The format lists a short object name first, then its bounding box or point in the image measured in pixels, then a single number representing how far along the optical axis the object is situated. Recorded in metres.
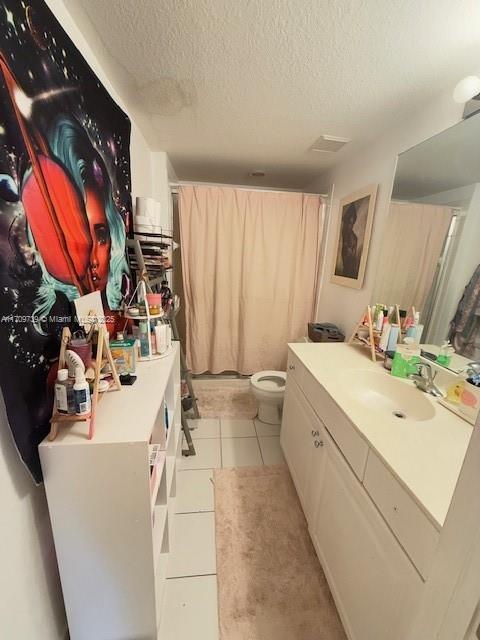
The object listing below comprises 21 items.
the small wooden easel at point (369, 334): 1.43
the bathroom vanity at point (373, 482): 0.64
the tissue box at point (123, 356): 0.96
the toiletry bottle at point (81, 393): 0.66
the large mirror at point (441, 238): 1.03
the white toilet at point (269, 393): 1.99
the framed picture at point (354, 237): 1.67
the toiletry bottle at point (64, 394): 0.64
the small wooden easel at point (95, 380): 0.66
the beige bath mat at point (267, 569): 0.97
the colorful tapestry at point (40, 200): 0.56
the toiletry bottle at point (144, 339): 1.11
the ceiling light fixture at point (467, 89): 0.97
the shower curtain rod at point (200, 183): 2.08
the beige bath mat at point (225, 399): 2.22
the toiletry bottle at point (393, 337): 1.38
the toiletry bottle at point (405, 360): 1.22
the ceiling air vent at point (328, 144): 1.60
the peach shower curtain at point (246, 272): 2.17
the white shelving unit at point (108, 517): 0.67
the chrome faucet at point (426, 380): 1.10
